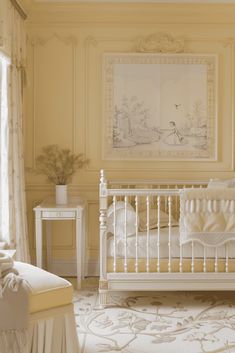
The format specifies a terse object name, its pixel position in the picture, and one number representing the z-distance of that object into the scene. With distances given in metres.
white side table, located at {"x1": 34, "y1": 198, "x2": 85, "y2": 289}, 4.26
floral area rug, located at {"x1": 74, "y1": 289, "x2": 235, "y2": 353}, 3.08
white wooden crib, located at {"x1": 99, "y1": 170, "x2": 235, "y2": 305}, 3.77
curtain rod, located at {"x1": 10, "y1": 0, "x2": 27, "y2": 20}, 4.01
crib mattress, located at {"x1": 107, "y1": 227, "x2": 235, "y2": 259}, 3.78
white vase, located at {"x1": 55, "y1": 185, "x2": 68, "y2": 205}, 4.49
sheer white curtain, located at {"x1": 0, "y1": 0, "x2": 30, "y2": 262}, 3.87
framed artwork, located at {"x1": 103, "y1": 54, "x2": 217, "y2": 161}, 4.81
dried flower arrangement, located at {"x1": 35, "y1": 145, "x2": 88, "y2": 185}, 4.70
